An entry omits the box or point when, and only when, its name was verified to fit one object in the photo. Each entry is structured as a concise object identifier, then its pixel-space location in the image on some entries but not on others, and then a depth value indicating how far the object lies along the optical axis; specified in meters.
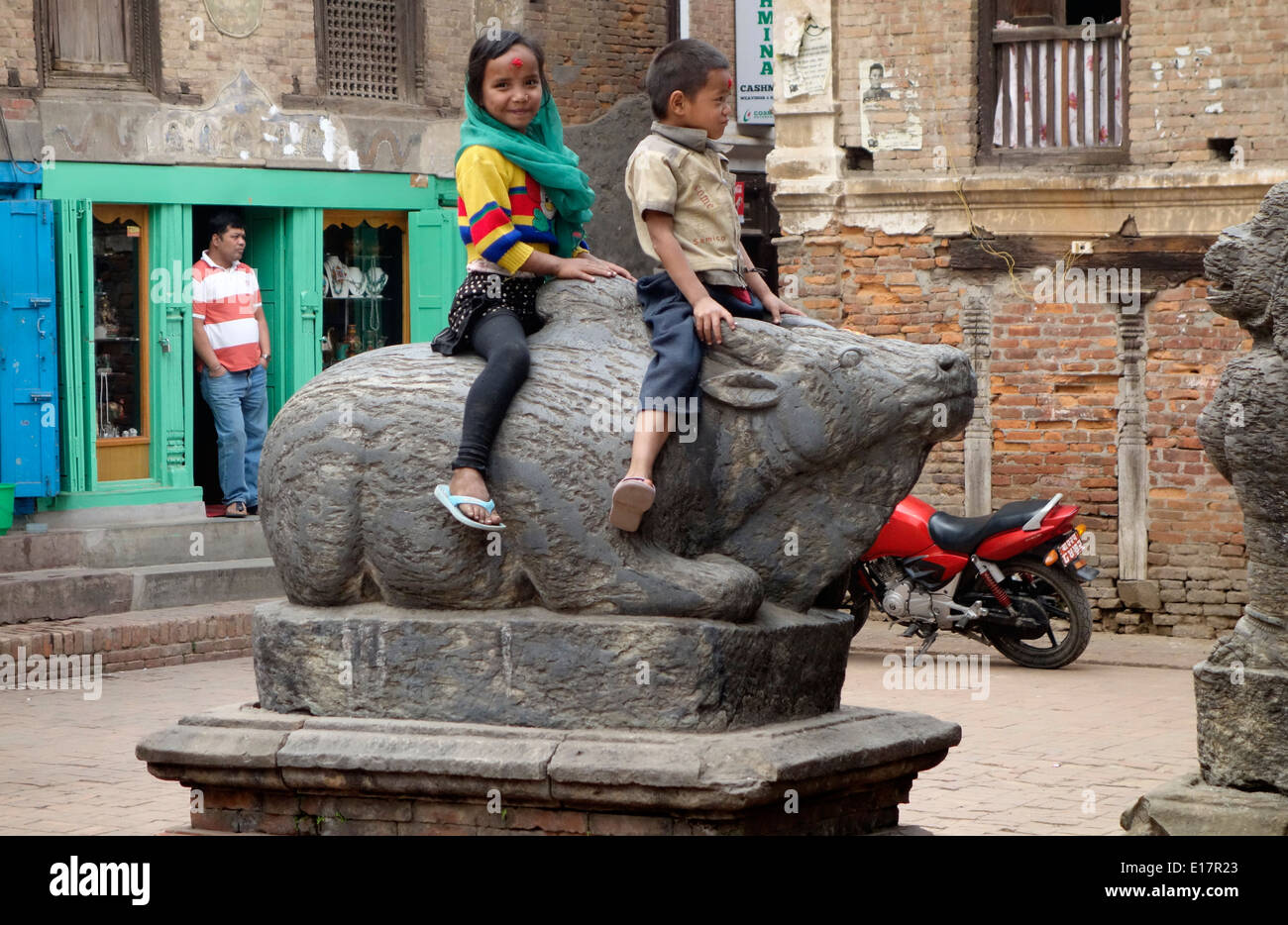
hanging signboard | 20.53
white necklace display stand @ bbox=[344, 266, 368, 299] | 15.01
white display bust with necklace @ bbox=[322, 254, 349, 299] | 14.81
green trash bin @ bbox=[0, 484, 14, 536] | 11.99
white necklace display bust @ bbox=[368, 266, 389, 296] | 15.16
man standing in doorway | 13.41
